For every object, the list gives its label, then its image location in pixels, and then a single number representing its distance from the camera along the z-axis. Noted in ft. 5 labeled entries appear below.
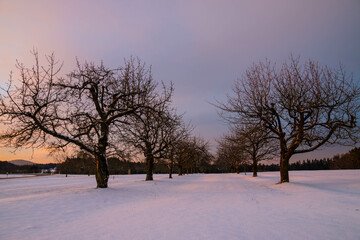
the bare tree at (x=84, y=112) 34.99
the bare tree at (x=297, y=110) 43.27
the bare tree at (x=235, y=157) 124.12
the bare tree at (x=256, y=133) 49.47
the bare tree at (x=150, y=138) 47.10
